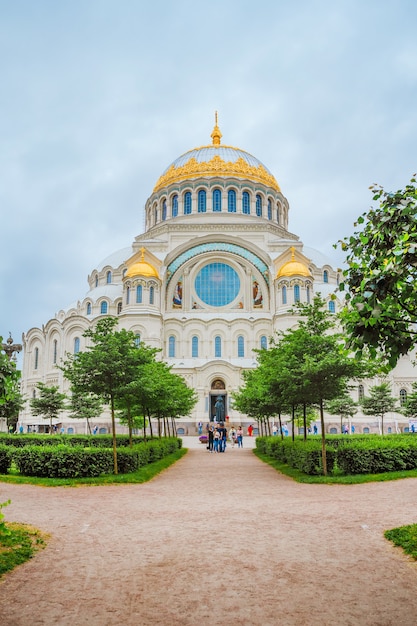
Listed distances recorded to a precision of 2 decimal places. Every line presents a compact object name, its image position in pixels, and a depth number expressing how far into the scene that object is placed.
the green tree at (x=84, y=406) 42.14
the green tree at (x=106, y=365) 18.77
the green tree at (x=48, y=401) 40.78
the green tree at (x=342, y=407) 42.80
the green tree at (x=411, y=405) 35.53
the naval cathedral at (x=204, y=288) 53.50
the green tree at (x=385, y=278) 6.25
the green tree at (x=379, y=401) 44.00
